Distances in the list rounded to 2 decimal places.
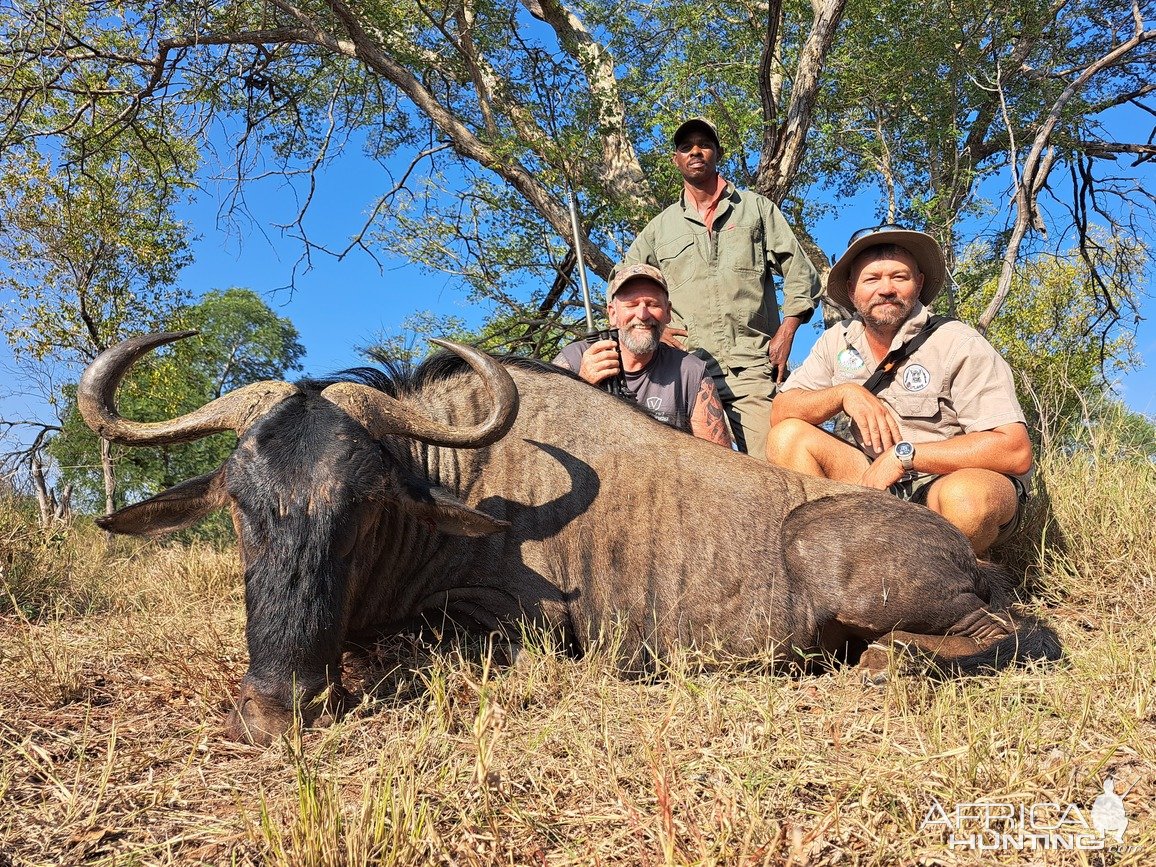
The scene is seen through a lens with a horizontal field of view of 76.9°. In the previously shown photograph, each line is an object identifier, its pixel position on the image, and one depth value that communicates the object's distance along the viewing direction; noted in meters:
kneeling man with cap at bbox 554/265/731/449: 5.19
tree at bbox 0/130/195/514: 11.61
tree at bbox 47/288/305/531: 13.09
